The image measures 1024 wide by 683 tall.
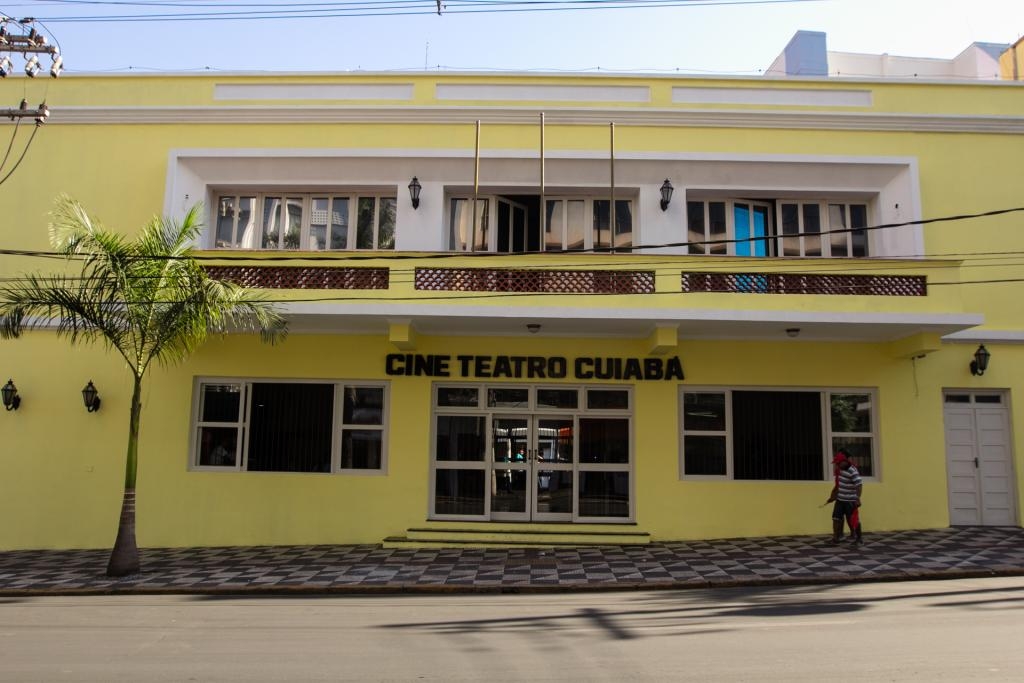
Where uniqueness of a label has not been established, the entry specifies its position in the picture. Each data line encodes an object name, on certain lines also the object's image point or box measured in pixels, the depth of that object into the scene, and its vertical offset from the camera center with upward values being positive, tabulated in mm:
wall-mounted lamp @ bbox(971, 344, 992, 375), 13002 +1423
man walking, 11578 -800
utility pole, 11547 +5935
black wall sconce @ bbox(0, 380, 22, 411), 13102 +654
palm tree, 10633 +1931
